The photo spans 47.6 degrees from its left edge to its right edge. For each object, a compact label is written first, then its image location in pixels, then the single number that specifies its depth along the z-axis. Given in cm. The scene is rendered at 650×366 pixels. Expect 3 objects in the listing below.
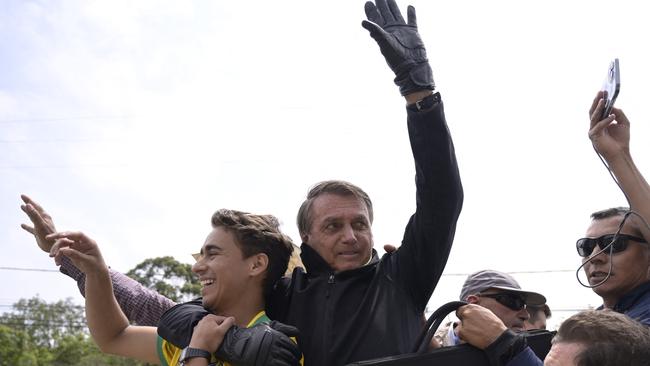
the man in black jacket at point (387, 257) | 248
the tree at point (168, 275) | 3481
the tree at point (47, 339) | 4172
